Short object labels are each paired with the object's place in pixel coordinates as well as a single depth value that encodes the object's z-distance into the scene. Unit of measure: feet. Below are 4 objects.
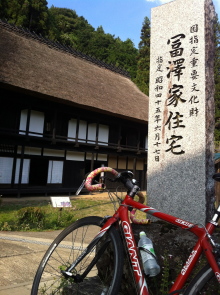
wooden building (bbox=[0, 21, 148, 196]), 42.63
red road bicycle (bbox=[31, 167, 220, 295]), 4.57
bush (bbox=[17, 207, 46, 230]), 22.25
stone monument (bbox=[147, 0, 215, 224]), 10.55
